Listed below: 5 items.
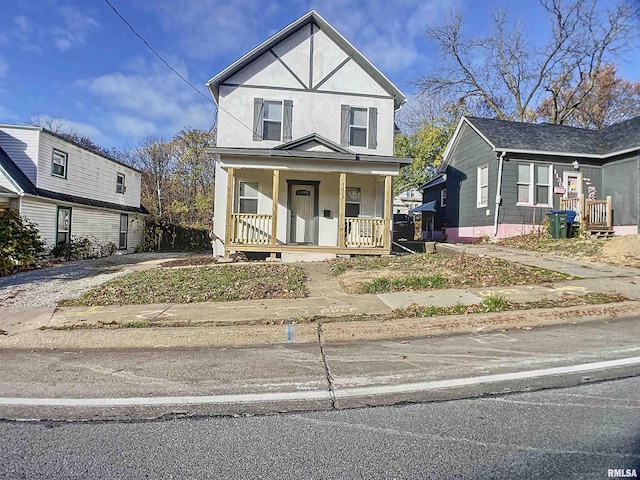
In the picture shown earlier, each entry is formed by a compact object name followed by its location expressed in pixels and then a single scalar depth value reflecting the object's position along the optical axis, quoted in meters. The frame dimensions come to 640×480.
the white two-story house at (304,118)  14.05
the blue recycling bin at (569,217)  14.18
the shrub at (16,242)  11.73
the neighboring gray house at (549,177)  14.72
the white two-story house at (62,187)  13.93
